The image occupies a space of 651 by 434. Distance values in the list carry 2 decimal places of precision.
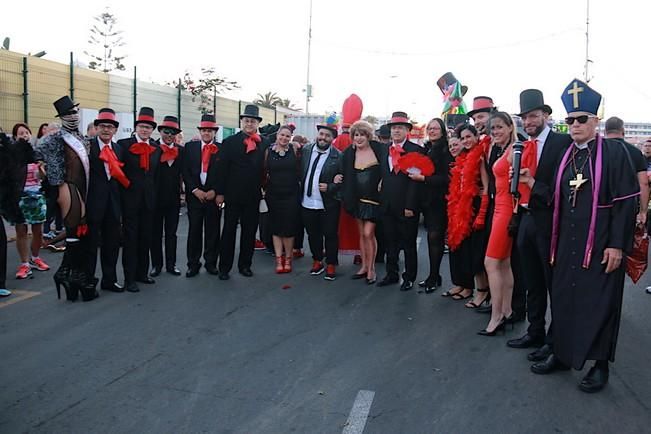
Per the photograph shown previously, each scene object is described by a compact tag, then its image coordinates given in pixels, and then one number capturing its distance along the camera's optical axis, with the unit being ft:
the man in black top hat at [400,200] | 21.57
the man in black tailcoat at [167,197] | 23.03
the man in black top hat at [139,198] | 21.24
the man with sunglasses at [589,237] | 12.60
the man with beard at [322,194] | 23.54
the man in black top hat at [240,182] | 23.22
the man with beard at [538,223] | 14.25
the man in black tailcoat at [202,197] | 23.43
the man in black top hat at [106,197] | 19.88
